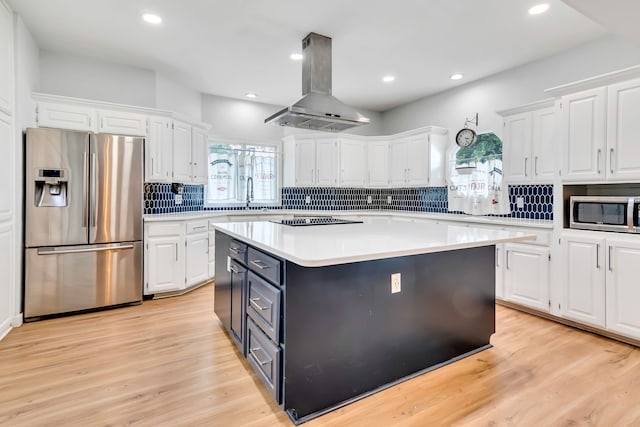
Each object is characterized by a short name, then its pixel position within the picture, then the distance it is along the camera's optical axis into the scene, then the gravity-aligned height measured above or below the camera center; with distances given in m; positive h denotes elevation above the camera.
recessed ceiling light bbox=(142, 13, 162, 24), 2.91 +1.70
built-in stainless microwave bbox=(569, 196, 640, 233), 2.60 +0.01
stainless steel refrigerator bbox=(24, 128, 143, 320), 3.10 -0.10
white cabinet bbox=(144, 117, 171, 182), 3.84 +0.70
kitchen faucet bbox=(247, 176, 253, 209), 5.48 +0.37
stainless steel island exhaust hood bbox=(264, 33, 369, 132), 2.85 +0.95
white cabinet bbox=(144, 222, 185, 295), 3.68 -0.52
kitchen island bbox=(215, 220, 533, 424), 1.73 -0.56
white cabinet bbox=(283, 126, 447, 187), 5.05 +0.83
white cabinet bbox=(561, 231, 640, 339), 2.59 -0.55
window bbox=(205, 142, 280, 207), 5.23 +0.60
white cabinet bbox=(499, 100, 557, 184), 3.39 +0.74
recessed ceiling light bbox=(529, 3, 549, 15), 2.71 +1.69
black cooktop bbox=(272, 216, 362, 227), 2.93 -0.09
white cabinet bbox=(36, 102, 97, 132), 3.33 +0.95
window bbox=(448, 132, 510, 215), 4.23 +0.45
